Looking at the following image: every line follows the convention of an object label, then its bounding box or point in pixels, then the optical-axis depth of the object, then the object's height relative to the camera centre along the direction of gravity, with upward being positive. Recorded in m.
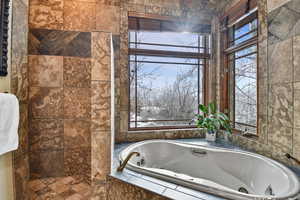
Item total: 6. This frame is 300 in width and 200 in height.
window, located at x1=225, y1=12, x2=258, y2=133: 1.88 +0.37
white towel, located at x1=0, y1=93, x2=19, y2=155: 0.92 -0.14
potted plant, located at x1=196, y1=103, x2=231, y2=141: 2.13 -0.31
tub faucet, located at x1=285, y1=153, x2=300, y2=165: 1.20 -0.47
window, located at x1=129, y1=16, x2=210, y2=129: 2.27 +0.35
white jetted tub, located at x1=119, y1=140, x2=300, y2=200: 1.11 -0.68
